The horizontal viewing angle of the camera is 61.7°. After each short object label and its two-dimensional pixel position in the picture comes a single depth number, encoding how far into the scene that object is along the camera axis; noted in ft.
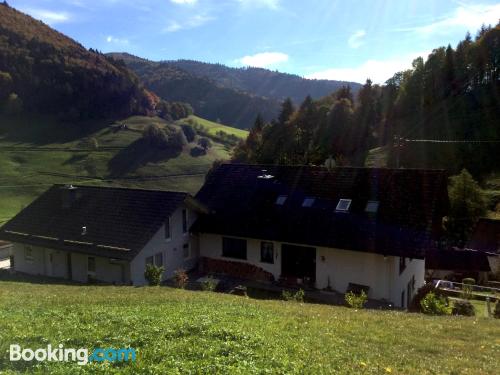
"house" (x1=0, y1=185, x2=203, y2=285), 72.43
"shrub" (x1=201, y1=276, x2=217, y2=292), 61.75
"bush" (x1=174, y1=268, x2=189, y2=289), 65.21
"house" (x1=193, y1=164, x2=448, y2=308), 65.21
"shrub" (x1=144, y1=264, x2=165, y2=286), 65.77
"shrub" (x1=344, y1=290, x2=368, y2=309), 51.24
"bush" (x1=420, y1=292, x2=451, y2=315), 48.01
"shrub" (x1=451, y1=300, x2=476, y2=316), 48.85
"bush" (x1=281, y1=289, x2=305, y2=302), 56.39
